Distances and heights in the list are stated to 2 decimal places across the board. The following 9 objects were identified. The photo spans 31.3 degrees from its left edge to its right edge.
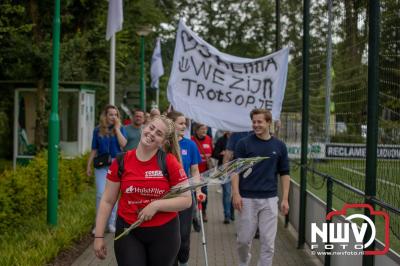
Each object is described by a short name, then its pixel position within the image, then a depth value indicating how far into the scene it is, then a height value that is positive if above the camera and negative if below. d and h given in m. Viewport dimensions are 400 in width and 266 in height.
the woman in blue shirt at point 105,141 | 10.19 -0.28
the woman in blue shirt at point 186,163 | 6.98 -0.41
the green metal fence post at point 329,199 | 7.52 -0.77
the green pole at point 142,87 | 24.54 +1.24
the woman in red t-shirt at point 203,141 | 12.33 -0.31
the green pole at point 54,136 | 10.49 -0.24
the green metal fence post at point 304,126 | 9.55 -0.01
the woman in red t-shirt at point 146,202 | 4.80 -0.54
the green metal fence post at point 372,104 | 5.82 +0.19
